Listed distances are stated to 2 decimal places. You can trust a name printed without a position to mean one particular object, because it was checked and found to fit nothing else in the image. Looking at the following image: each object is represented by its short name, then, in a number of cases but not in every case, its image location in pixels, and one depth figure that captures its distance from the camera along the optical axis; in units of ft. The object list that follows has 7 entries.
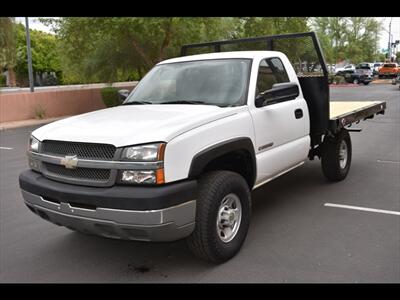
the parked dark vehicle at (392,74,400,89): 111.86
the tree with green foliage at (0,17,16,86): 68.12
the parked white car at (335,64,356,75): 131.94
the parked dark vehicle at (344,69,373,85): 127.54
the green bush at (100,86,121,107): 69.62
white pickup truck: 11.14
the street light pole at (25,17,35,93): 63.94
